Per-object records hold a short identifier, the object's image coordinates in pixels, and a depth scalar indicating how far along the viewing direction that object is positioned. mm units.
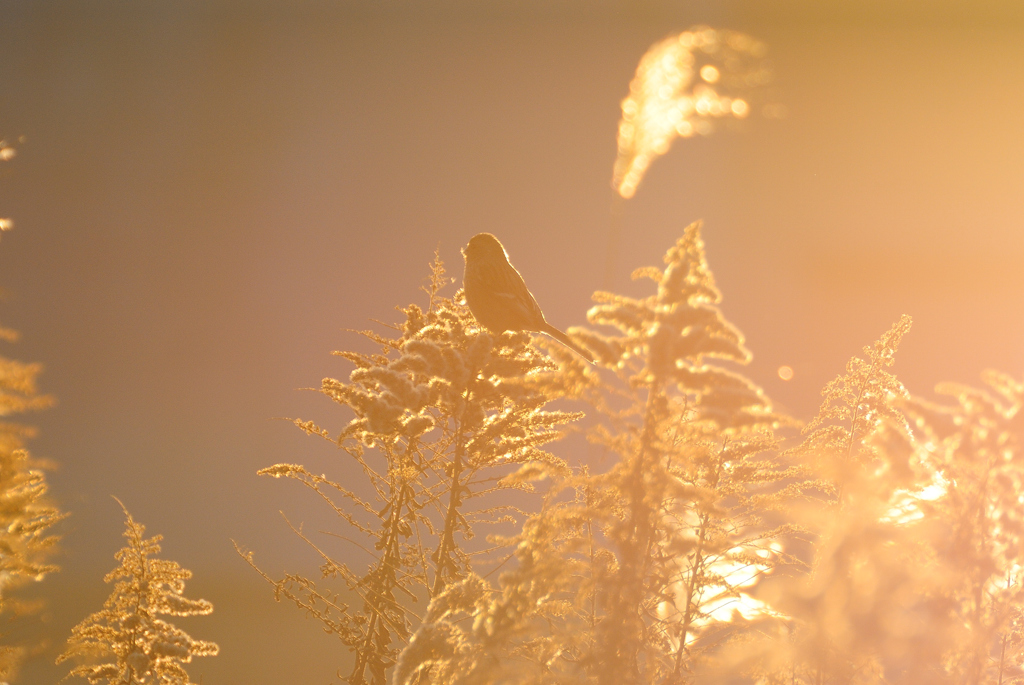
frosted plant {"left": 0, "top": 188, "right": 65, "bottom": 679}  14297
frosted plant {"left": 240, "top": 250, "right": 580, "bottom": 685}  13852
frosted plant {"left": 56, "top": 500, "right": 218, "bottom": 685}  14133
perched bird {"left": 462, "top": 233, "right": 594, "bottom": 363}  13672
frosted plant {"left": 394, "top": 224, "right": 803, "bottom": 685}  9953
